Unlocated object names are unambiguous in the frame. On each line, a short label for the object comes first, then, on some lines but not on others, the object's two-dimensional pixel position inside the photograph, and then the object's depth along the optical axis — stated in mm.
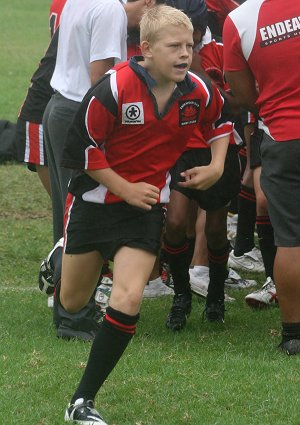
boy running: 10984
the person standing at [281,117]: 12586
